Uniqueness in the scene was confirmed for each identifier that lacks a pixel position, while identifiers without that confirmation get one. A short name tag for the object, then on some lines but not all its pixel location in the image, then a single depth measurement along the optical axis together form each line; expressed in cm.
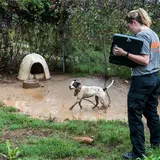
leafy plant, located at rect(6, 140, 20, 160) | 441
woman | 429
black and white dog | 704
